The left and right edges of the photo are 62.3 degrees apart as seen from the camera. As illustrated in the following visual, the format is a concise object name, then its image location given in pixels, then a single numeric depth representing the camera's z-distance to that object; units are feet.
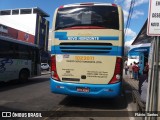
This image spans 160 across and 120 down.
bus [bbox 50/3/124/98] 15.52
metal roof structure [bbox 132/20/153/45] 34.61
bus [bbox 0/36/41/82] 25.00
